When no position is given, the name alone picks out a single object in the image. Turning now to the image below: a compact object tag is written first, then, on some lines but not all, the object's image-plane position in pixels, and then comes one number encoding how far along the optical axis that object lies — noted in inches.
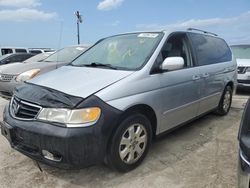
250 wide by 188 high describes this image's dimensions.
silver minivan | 73.1
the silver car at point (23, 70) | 159.3
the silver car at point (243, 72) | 216.5
